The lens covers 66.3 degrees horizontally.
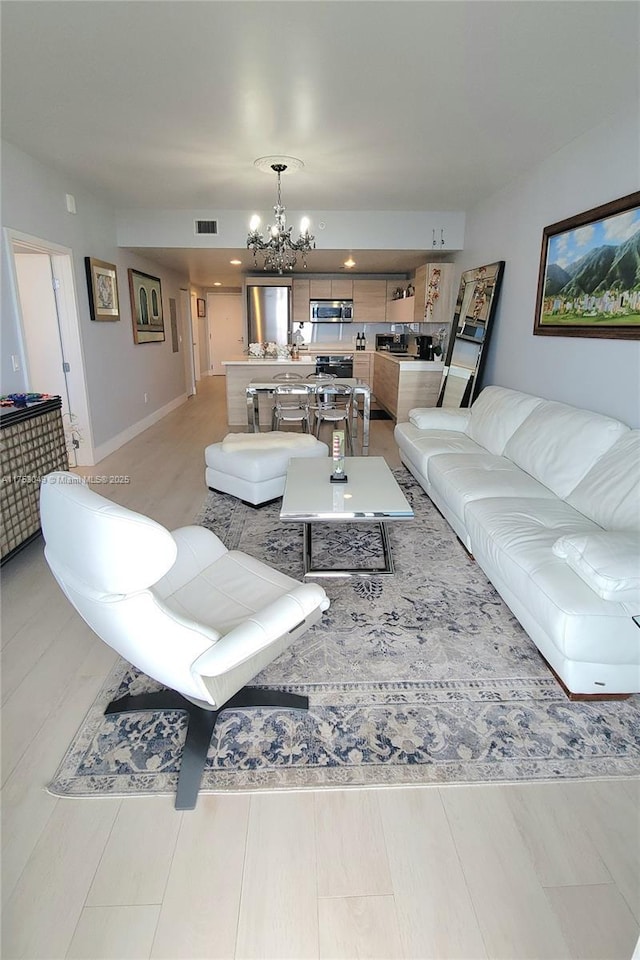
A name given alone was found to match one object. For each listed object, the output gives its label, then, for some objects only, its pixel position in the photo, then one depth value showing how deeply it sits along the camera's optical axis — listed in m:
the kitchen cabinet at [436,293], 6.09
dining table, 5.39
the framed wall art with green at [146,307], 6.06
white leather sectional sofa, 1.71
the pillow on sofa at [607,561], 1.67
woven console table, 2.72
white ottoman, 3.62
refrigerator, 8.07
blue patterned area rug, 1.55
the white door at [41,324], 4.34
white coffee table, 2.52
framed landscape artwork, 2.76
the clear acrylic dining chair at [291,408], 5.26
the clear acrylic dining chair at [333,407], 5.37
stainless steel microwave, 8.30
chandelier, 4.18
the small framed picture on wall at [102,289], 4.76
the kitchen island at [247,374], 6.21
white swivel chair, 1.19
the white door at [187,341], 8.92
